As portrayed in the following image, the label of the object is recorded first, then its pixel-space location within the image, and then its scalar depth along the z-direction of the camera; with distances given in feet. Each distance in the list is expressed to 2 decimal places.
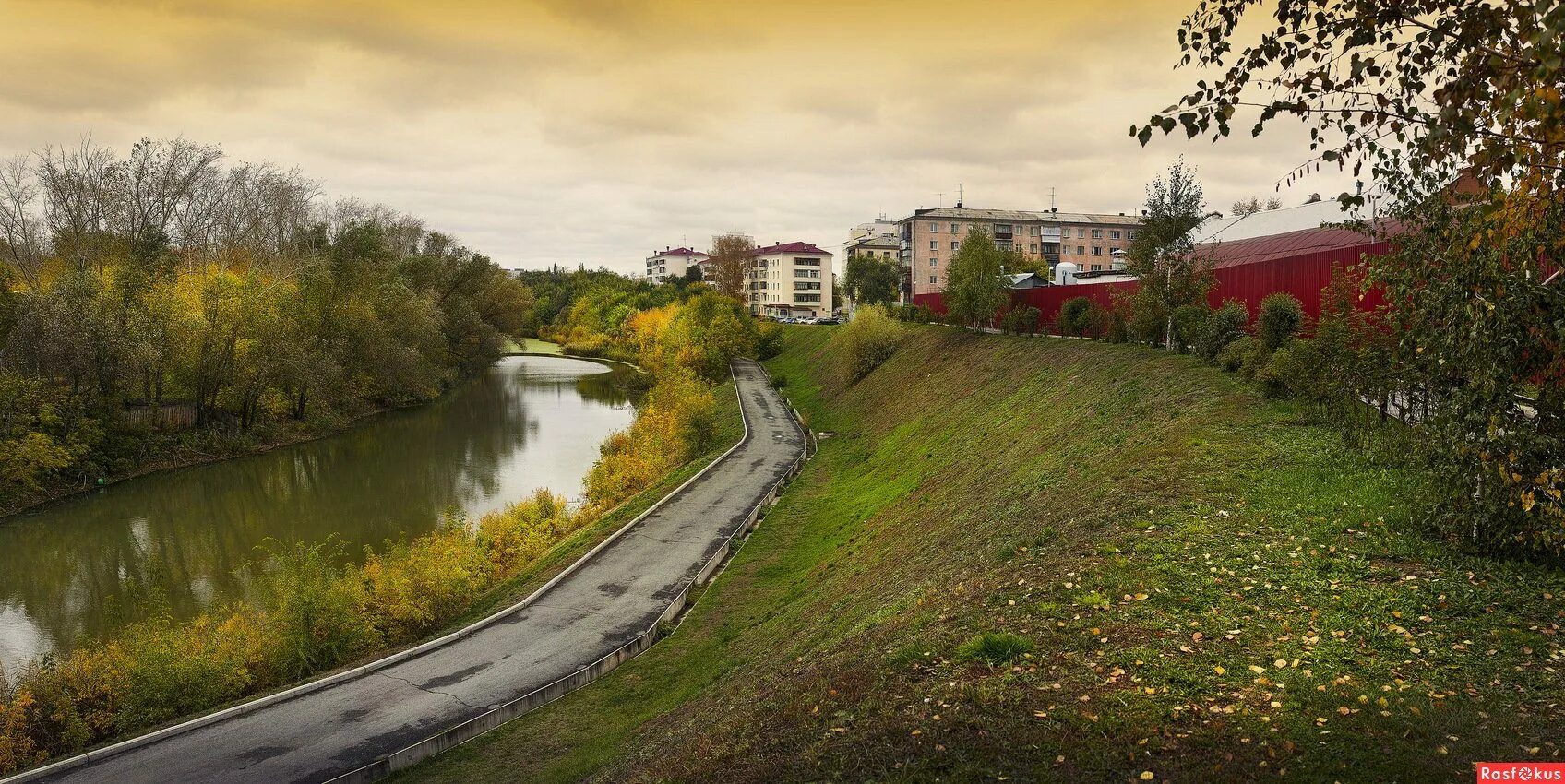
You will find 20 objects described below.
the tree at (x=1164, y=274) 91.35
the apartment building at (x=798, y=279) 443.32
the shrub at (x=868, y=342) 176.76
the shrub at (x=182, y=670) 47.93
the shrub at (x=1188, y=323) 83.87
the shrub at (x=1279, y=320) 65.00
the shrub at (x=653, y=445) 108.37
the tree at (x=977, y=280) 152.25
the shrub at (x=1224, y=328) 76.54
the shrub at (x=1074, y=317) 120.16
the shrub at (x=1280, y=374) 56.85
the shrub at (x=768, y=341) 268.82
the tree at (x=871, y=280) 340.80
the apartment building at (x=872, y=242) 455.22
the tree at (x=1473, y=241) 17.12
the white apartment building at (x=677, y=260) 640.58
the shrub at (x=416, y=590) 59.57
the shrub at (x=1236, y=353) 68.54
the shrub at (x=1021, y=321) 143.64
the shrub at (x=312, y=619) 54.08
